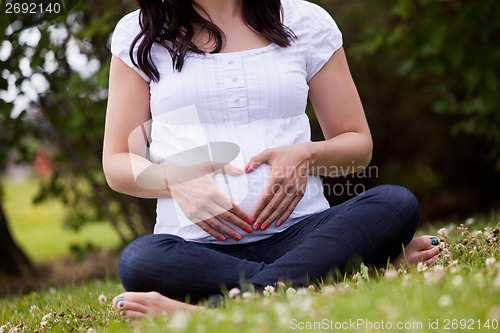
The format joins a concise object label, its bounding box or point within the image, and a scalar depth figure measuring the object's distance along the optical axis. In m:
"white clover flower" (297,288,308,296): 2.29
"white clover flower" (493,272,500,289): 2.17
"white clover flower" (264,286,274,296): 2.34
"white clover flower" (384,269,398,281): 2.30
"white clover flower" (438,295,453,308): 2.15
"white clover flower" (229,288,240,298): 2.33
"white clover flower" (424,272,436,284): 2.24
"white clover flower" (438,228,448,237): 2.60
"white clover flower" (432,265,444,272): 2.32
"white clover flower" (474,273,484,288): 2.20
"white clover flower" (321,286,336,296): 2.27
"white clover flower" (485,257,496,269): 2.31
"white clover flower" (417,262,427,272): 2.36
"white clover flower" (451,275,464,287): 2.20
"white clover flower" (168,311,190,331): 2.16
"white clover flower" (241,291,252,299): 2.31
